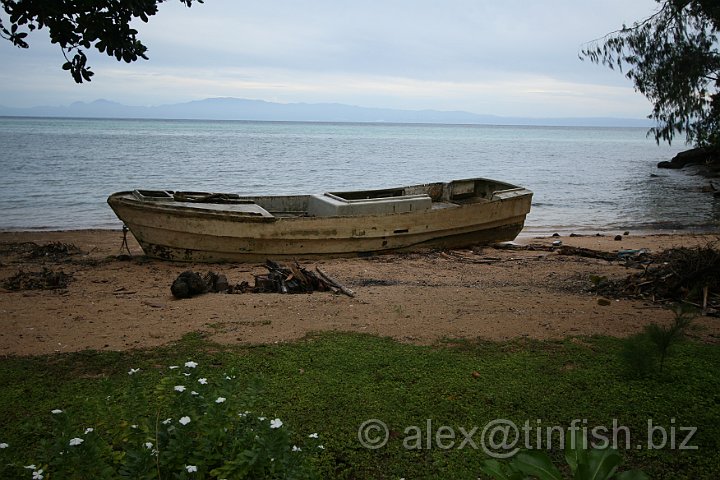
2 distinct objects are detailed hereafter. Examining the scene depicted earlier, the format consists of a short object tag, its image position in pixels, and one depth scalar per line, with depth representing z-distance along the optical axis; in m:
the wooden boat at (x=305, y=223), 10.59
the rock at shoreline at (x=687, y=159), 41.59
